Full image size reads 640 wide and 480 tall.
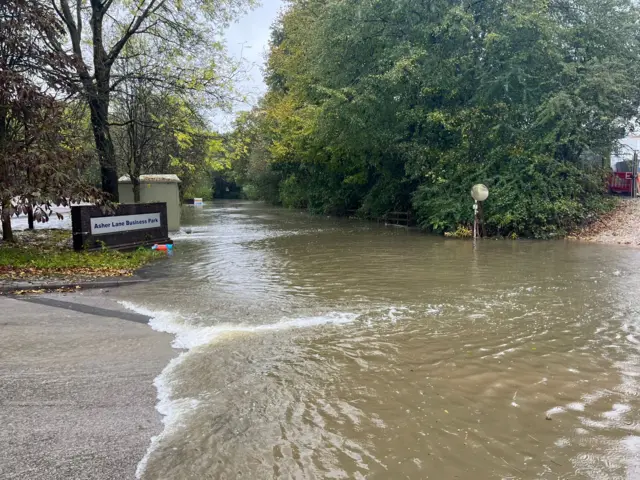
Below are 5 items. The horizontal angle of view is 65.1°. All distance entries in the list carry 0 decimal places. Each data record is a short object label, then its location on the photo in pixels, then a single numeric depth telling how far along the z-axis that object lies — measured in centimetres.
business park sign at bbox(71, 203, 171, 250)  1316
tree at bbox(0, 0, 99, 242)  1012
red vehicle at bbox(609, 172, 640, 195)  2267
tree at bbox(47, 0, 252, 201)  1540
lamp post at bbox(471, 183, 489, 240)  1706
